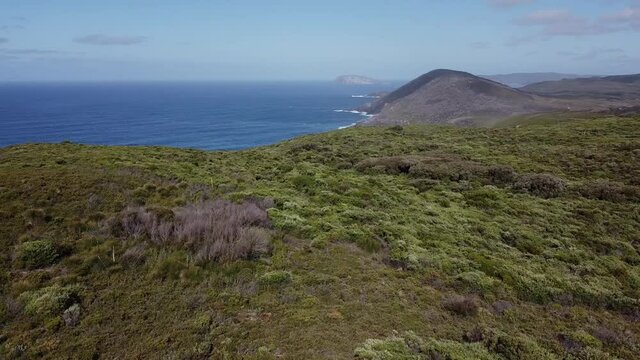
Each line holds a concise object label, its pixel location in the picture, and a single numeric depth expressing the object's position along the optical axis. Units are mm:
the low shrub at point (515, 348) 9688
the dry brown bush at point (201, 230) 12687
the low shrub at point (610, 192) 25045
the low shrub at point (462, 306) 11438
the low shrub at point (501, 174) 28961
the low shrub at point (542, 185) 26438
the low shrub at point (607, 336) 11070
